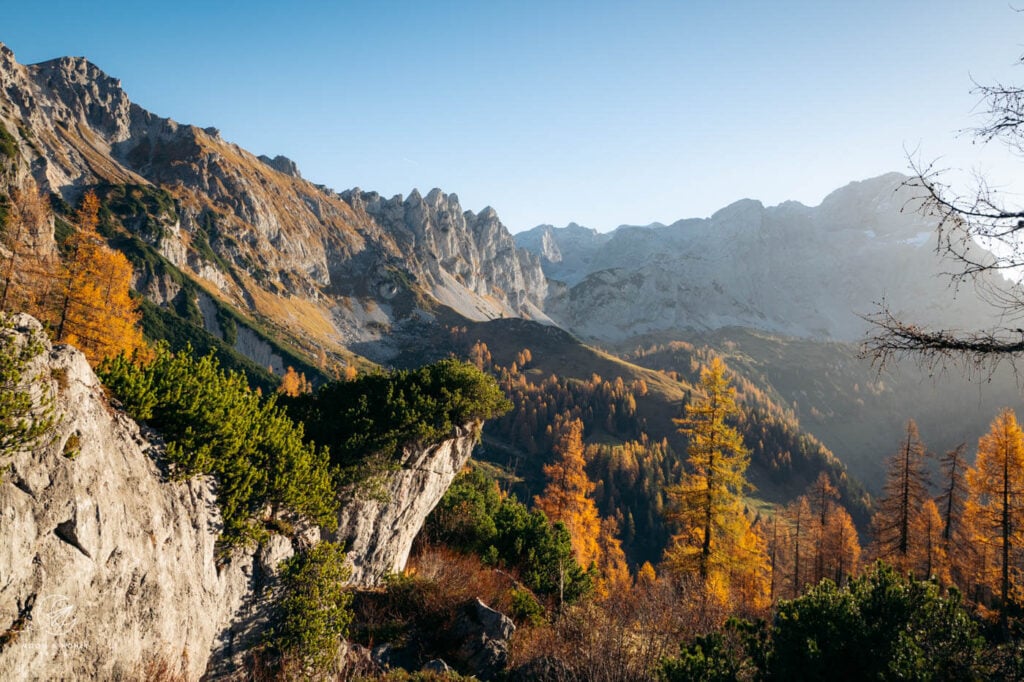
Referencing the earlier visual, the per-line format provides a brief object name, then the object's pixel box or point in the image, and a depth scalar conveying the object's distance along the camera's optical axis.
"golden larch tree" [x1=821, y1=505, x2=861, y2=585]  48.28
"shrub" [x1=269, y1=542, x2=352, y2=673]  11.26
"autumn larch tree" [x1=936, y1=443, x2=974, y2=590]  33.41
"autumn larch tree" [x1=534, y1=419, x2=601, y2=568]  41.59
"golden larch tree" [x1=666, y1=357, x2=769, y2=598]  23.89
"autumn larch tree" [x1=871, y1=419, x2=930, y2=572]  34.34
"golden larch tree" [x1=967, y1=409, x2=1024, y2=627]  27.62
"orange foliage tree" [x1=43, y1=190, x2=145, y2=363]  32.78
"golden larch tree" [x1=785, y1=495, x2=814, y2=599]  51.53
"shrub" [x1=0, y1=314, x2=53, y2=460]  6.77
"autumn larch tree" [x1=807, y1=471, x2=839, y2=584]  48.41
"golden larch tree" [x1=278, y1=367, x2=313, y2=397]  117.00
